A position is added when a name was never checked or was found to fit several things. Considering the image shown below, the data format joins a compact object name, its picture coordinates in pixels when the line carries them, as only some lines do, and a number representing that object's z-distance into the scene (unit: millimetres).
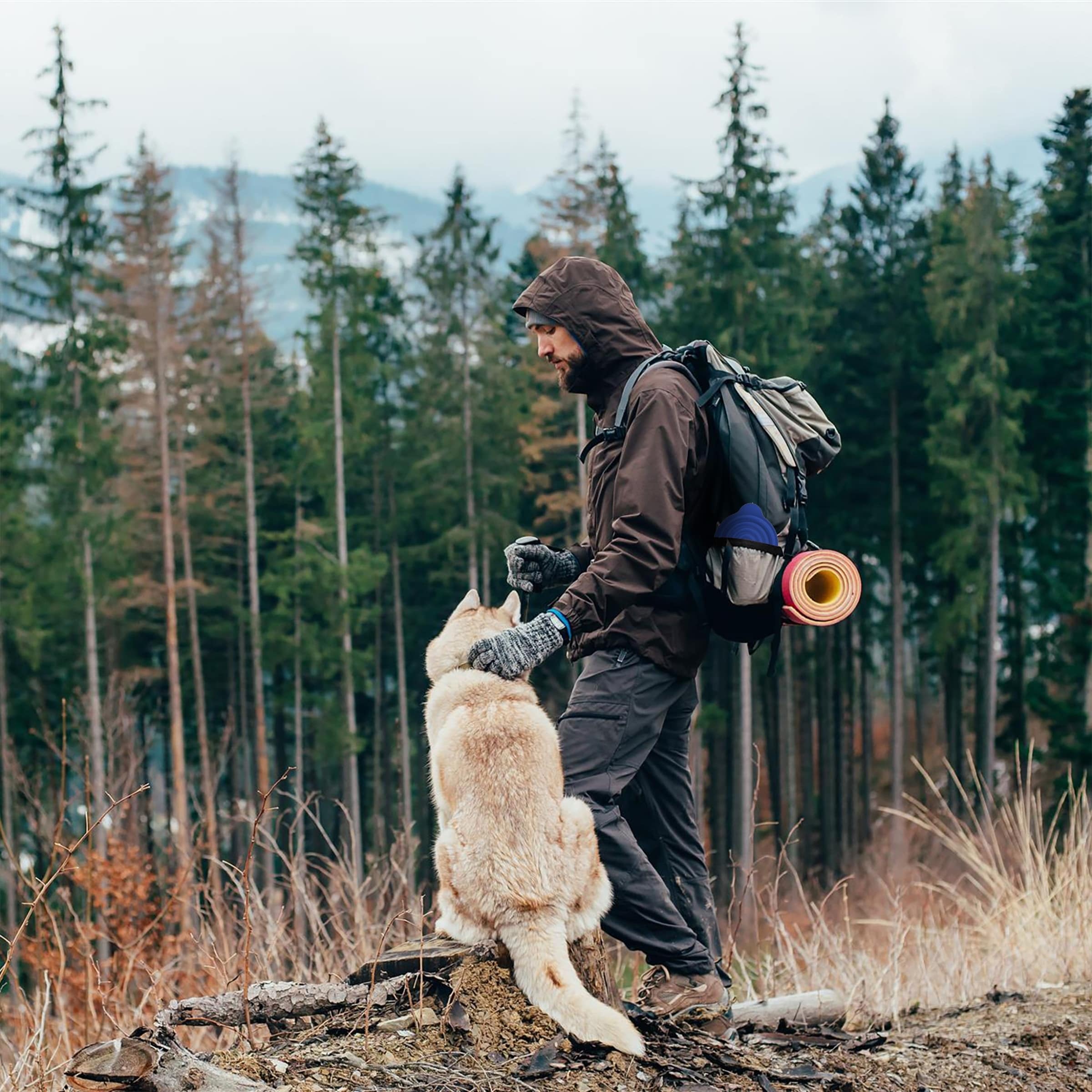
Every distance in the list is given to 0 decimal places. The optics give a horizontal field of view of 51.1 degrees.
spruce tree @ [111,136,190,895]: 25406
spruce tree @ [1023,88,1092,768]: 23812
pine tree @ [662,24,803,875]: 23000
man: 3701
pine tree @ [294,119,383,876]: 27359
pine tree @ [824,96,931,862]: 26484
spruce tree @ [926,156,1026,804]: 24156
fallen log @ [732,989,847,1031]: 4395
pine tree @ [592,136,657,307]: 23250
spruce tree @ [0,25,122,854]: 23609
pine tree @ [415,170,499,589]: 27750
